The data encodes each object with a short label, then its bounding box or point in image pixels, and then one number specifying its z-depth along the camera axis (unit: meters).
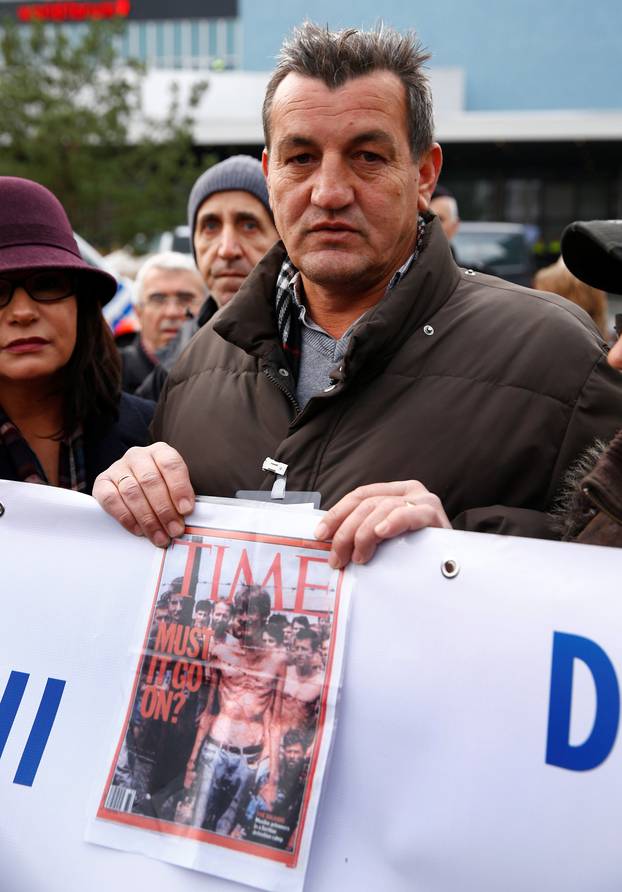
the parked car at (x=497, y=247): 15.51
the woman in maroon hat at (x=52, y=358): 2.36
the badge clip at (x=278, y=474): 1.96
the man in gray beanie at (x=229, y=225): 3.97
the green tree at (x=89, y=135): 19.72
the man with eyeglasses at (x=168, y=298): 5.68
